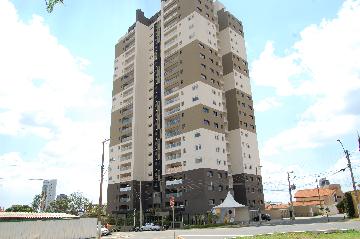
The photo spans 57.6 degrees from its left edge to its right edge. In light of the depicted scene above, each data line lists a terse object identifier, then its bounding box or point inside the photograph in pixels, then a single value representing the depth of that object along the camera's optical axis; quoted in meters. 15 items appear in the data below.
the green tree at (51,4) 9.72
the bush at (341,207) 87.74
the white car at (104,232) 50.88
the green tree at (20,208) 99.69
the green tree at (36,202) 131.55
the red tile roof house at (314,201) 106.94
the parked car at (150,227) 61.38
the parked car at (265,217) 81.49
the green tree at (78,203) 113.44
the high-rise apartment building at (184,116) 75.94
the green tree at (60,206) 110.31
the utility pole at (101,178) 31.66
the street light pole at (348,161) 43.09
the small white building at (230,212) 64.81
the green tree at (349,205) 55.22
